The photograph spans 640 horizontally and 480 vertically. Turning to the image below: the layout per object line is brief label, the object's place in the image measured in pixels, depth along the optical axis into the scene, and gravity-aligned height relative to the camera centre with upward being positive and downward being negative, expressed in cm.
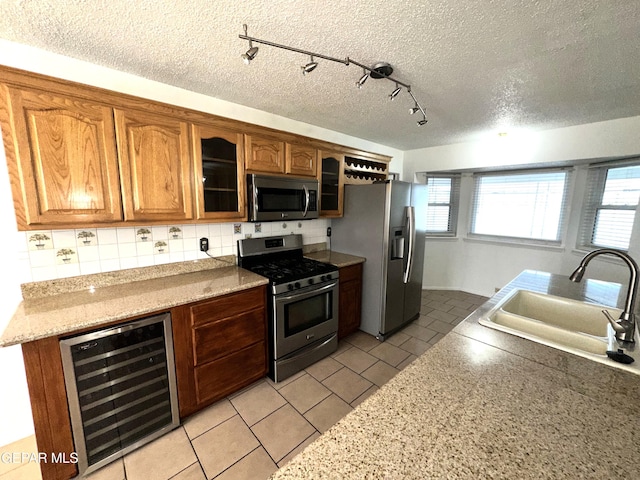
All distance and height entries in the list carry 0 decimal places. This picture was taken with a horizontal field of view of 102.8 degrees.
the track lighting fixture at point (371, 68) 119 +84
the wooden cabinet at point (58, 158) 134 +24
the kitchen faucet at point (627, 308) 108 -43
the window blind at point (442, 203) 438 +5
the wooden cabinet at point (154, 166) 165 +24
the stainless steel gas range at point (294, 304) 212 -88
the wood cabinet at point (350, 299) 276 -105
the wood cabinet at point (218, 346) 171 -104
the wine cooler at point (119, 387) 137 -108
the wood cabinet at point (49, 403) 125 -102
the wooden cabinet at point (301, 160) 246 +44
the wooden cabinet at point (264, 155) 218 +43
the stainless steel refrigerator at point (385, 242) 274 -41
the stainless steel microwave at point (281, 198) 220 +6
